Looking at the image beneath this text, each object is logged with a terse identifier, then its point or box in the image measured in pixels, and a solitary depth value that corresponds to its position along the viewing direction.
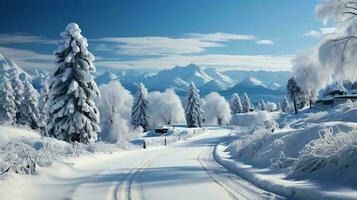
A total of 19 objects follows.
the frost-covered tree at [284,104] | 160.77
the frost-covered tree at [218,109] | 136.00
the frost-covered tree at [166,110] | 114.94
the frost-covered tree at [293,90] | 97.25
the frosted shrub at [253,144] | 19.23
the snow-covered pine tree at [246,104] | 140.62
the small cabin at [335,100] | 84.48
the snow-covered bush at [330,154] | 9.94
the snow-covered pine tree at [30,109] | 69.06
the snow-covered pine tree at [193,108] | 94.19
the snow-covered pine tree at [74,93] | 33.69
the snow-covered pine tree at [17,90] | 70.96
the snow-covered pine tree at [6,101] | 67.31
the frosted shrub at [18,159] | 12.20
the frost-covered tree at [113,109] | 69.77
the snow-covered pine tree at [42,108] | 69.81
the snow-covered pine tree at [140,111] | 84.44
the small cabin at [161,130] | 72.56
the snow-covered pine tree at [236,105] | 142.68
